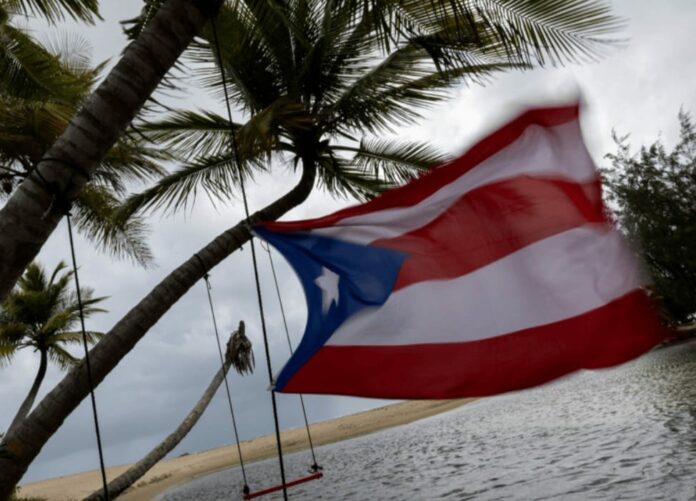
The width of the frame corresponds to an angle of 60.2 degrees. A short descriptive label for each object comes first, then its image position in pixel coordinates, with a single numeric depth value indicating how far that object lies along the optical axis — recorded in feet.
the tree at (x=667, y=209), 119.65
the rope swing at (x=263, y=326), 9.83
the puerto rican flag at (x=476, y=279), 10.22
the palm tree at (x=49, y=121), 22.71
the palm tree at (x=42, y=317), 57.21
